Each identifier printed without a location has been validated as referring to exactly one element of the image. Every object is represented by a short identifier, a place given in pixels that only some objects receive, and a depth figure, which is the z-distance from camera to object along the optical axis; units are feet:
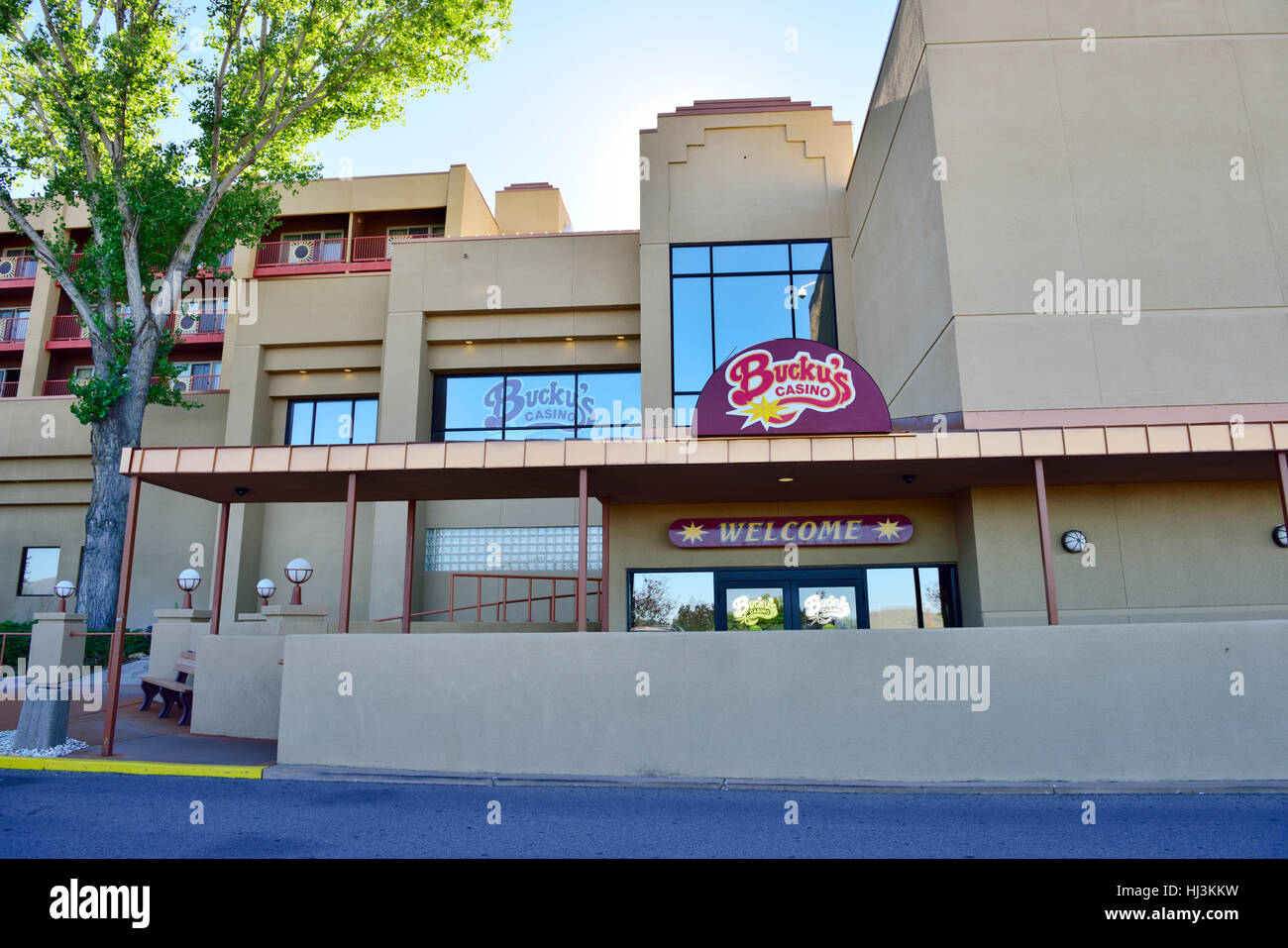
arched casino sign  29.94
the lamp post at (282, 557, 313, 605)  43.42
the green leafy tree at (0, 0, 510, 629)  58.39
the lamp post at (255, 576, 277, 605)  49.32
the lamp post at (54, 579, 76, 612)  58.80
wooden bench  40.93
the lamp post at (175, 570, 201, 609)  49.73
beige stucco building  31.07
